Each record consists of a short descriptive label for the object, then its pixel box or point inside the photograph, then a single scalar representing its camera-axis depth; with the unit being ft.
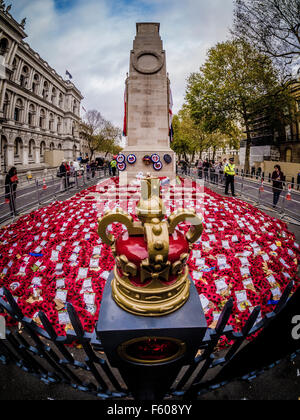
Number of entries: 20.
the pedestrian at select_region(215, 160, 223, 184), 62.19
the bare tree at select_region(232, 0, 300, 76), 46.09
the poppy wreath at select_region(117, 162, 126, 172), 35.91
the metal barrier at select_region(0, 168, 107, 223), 26.29
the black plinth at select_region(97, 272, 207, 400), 3.95
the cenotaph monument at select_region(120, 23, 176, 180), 36.19
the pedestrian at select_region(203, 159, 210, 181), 68.43
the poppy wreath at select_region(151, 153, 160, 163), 35.40
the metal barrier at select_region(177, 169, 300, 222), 26.78
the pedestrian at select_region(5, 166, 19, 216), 26.02
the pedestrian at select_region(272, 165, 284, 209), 30.40
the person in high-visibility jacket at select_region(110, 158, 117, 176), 62.64
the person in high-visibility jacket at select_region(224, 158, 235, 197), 35.86
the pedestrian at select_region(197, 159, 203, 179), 64.52
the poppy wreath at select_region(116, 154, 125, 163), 35.42
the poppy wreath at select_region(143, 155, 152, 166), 35.74
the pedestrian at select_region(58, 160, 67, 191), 41.24
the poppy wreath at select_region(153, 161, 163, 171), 35.42
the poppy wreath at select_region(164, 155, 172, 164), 35.78
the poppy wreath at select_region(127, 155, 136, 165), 35.45
